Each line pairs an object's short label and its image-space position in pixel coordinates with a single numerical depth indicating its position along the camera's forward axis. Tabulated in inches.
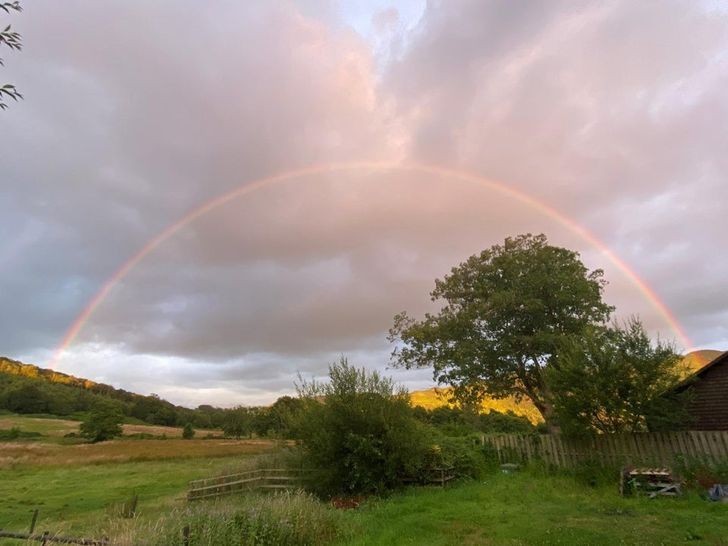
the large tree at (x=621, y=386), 659.4
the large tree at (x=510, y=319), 1141.7
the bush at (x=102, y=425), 3245.6
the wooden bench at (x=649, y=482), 540.4
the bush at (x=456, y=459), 775.7
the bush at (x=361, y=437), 733.9
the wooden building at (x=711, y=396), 823.7
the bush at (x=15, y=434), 3129.4
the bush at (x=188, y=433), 3780.8
